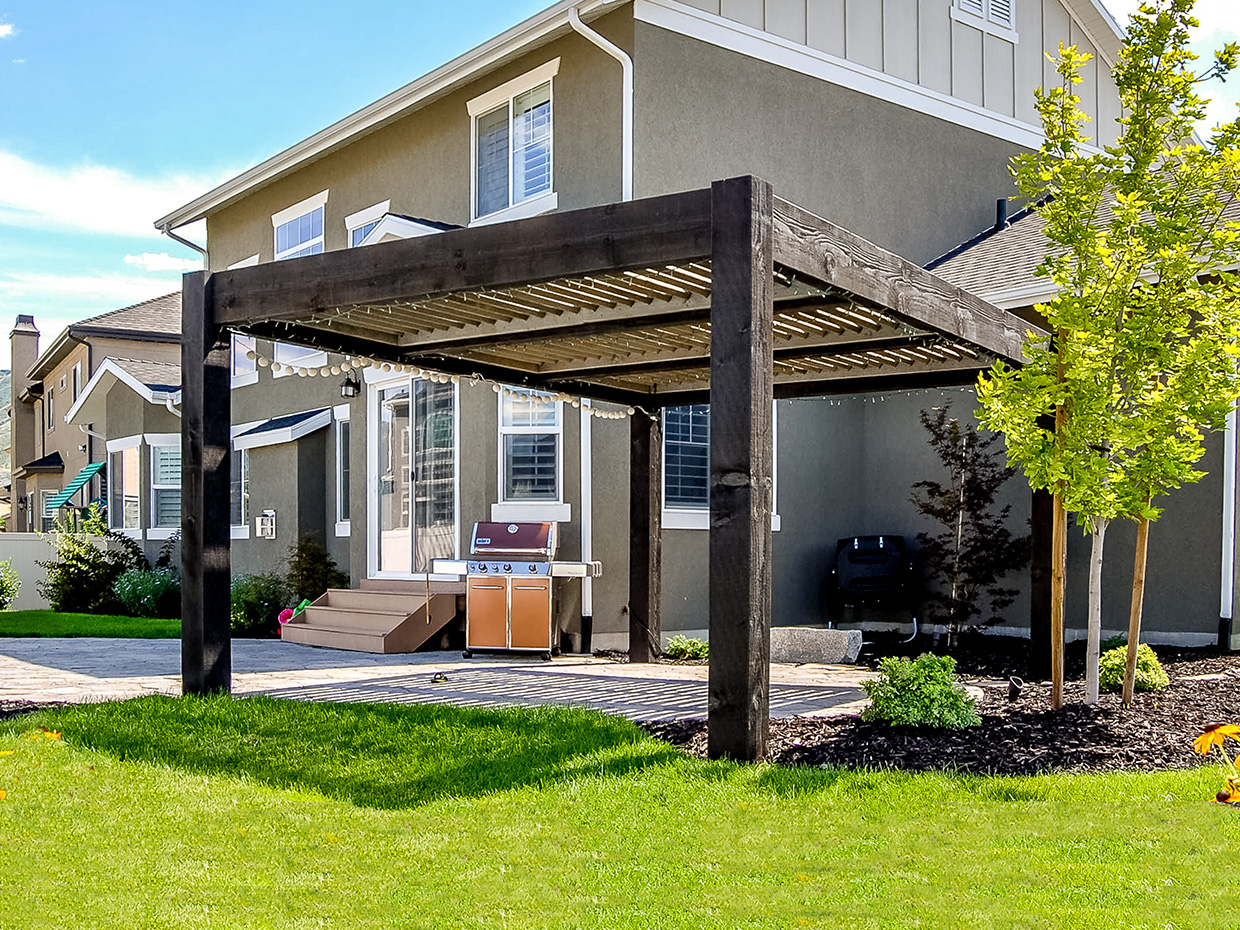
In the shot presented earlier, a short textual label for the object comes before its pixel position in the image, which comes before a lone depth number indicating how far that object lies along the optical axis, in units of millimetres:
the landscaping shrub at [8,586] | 23000
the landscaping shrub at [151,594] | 18750
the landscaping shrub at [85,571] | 20641
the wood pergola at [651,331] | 5941
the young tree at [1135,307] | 7355
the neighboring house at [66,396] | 26734
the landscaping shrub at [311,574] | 16297
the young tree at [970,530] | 12688
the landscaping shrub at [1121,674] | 8664
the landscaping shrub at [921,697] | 6805
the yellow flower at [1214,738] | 6176
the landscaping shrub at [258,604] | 15930
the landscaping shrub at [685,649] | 11867
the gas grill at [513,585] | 11953
